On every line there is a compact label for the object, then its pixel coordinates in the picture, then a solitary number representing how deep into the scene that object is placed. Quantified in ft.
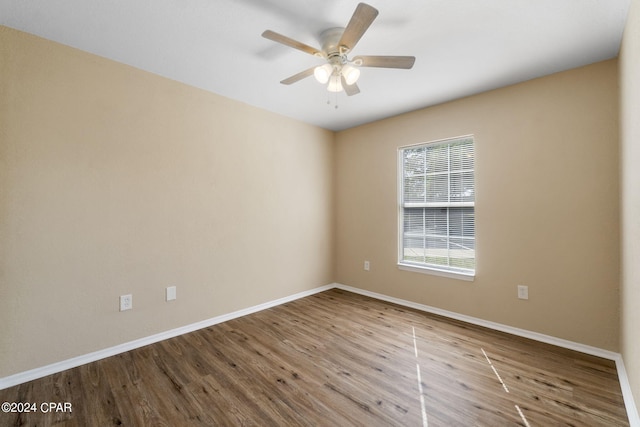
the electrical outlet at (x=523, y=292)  8.59
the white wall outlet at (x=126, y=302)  7.72
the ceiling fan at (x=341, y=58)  5.22
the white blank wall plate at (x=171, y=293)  8.63
